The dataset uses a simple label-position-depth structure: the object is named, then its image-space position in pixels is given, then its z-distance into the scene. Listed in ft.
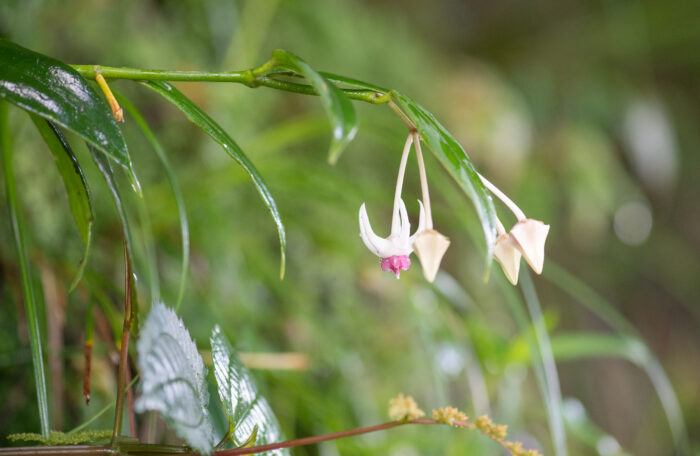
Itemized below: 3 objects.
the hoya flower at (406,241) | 2.29
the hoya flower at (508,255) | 2.33
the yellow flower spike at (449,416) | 2.28
